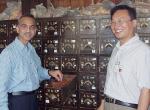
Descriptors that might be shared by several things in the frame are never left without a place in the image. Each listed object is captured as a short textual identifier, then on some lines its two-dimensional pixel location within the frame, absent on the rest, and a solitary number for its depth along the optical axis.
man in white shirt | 1.88
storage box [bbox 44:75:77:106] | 2.40
